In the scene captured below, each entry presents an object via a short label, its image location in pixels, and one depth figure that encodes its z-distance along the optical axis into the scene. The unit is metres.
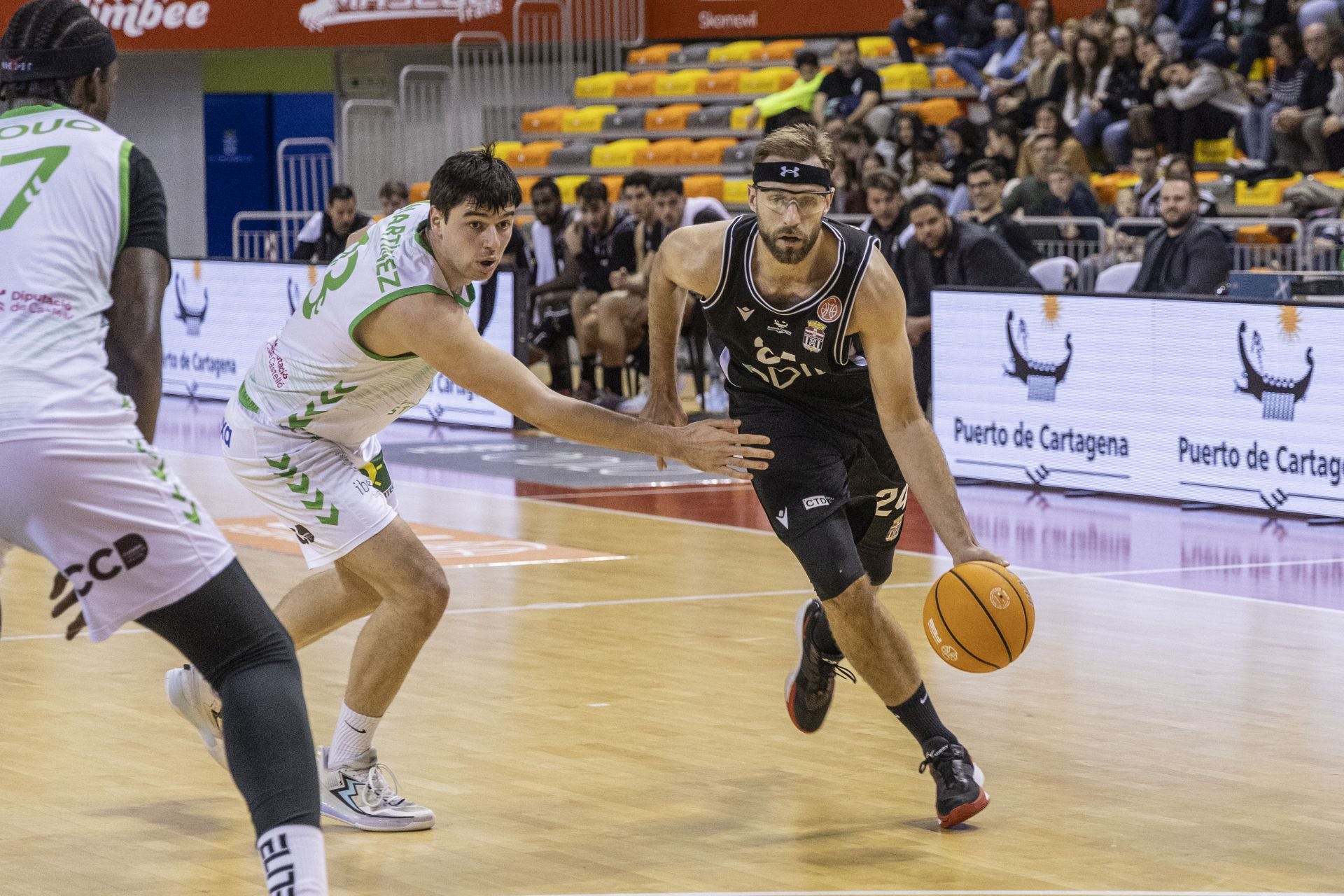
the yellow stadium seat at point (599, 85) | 24.41
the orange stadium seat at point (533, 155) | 23.39
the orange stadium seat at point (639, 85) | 24.08
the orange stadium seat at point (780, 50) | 23.45
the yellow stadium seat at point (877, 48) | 22.64
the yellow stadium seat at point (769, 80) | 22.66
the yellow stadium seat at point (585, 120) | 23.62
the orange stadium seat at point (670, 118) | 23.03
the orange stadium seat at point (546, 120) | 24.11
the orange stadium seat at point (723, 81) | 23.20
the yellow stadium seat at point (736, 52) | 23.73
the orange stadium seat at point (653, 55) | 24.77
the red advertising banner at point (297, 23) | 25.30
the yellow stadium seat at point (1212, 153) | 18.00
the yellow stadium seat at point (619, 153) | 22.67
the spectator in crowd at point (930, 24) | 21.23
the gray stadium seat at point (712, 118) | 22.56
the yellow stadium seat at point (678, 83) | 23.67
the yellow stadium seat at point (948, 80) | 21.25
